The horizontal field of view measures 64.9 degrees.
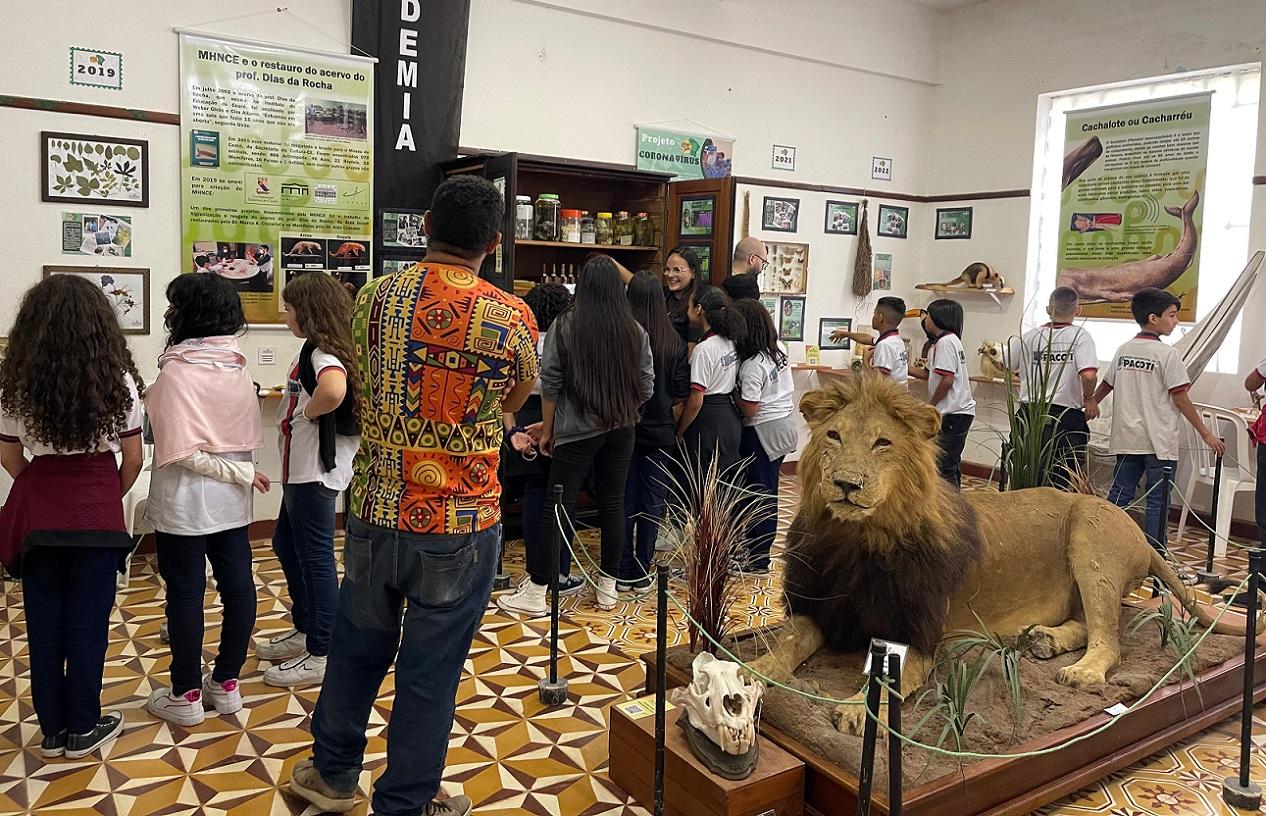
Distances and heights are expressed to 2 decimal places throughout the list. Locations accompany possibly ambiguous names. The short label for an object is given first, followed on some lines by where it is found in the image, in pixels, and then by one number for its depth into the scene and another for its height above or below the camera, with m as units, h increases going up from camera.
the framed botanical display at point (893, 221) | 8.54 +0.71
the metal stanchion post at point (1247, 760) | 2.99 -1.37
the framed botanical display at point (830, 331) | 8.36 -0.26
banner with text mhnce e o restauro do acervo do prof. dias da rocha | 5.38 +0.60
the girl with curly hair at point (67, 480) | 2.95 -0.66
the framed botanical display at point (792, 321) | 8.10 -0.18
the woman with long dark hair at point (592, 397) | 4.32 -0.48
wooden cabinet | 5.97 +0.61
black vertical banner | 5.79 +1.14
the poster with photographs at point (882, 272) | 8.57 +0.26
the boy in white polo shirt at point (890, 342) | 6.41 -0.25
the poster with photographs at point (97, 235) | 5.11 +0.15
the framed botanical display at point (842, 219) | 8.21 +0.68
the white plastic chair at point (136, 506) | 4.72 -1.14
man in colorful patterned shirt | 2.39 -0.46
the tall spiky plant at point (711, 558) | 3.11 -0.82
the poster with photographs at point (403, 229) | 5.98 +0.30
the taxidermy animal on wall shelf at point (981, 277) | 8.20 +0.25
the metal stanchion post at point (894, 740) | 2.03 -0.91
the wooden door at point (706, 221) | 6.18 +0.46
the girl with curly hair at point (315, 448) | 3.40 -0.61
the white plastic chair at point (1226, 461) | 6.22 -0.89
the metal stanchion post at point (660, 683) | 2.61 -1.02
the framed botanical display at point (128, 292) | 5.21 -0.13
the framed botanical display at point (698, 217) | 6.23 +0.49
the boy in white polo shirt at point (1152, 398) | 5.27 -0.43
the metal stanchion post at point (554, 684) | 3.61 -1.48
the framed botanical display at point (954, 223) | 8.48 +0.71
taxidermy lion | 2.88 -0.78
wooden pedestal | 2.58 -1.30
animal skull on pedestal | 2.59 -1.10
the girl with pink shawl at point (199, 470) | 3.22 -0.65
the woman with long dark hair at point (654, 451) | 4.93 -0.81
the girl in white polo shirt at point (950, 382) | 6.31 -0.48
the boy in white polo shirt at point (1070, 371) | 5.80 -0.34
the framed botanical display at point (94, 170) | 5.00 +0.49
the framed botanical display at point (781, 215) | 7.84 +0.65
